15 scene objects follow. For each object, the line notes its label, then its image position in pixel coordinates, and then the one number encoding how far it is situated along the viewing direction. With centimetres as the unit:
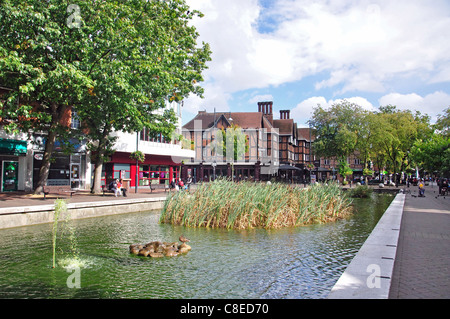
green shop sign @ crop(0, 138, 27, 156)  2297
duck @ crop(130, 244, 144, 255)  881
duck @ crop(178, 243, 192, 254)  892
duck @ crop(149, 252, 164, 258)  847
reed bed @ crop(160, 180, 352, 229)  1316
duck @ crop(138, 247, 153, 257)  854
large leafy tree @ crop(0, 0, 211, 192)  1627
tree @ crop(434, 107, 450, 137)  5321
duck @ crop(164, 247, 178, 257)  863
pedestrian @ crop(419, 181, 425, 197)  3098
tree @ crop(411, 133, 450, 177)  2991
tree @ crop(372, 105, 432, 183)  4973
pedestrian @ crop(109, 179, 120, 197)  2410
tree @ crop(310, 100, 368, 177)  4569
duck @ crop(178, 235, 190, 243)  1000
